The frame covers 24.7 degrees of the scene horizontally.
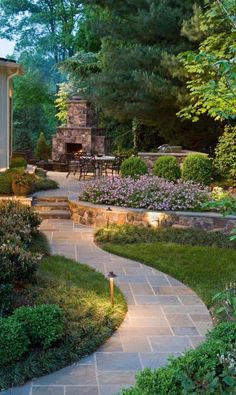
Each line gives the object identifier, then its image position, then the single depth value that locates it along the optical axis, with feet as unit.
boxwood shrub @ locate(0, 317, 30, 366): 13.64
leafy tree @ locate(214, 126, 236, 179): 39.17
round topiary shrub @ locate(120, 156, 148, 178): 38.29
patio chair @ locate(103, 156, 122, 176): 47.55
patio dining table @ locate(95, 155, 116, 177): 47.67
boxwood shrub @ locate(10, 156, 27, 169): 45.02
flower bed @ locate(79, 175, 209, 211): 32.10
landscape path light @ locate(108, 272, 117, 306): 18.15
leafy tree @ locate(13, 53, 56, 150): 83.42
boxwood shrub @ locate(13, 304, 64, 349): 14.39
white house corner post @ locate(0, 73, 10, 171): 41.75
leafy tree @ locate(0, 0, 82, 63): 96.07
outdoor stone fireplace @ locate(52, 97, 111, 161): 67.31
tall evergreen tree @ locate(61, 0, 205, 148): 42.70
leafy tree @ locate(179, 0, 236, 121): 10.98
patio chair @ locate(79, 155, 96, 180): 48.96
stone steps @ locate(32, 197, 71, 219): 35.83
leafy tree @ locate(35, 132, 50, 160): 70.38
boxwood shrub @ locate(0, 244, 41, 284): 16.62
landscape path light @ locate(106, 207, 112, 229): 31.83
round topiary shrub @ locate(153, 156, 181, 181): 38.06
